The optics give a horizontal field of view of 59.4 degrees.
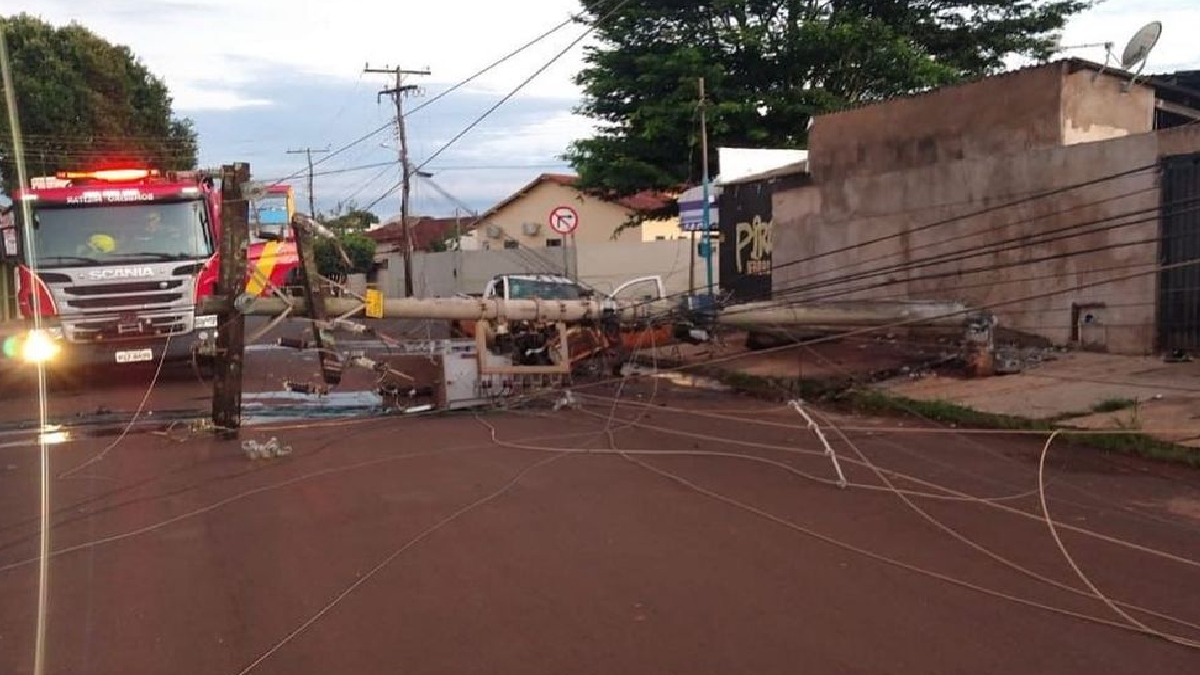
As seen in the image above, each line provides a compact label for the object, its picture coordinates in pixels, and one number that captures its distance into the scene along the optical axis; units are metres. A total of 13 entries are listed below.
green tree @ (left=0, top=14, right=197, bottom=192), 33.47
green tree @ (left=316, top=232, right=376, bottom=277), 50.50
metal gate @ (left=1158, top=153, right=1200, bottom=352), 11.86
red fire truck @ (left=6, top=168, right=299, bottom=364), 15.54
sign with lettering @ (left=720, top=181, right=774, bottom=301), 22.50
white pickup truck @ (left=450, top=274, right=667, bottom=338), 20.81
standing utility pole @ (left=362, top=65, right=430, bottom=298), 38.22
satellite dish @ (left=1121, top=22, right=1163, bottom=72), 13.40
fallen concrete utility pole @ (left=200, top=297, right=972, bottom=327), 12.69
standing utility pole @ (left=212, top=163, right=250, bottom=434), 11.20
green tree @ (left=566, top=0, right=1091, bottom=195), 26.98
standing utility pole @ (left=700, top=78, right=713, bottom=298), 20.36
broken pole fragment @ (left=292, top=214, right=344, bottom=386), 11.59
